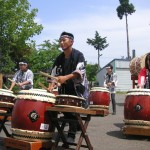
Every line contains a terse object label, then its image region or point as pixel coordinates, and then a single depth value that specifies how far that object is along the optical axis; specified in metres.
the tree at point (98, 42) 78.62
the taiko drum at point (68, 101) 5.06
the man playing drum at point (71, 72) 5.43
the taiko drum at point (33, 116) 5.01
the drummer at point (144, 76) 7.27
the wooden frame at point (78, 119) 4.88
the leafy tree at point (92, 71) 50.46
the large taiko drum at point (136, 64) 14.38
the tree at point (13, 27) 19.12
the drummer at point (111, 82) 12.16
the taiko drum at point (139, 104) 6.79
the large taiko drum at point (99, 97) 11.46
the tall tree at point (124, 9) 63.59
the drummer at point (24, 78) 8.64
